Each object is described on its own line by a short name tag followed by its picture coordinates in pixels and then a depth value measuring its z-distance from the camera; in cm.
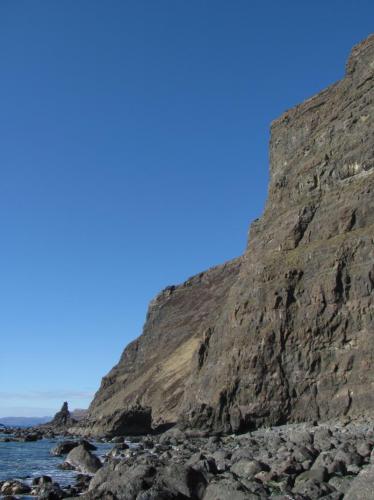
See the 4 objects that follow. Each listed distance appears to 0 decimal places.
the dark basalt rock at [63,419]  15750
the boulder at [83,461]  3766
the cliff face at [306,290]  4950
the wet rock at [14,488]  2819
